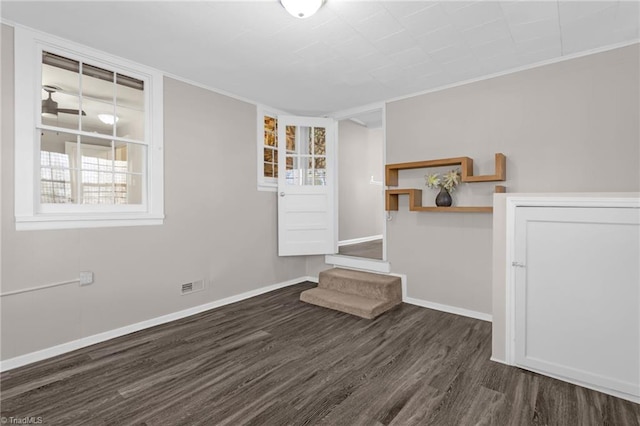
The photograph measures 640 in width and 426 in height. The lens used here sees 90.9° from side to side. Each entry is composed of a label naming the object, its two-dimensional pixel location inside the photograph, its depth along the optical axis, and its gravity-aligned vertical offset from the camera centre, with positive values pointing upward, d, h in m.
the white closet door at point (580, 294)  1.86 -0.53
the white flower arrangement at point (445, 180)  3.26 +0.33
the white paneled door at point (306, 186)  4.18 +0.34
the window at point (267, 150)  4.03 +0.81
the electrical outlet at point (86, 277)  2.56 -0.54
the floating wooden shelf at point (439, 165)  2.95 +0.33
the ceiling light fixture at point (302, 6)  1.94 +1.28
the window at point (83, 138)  2.31 +0.62
